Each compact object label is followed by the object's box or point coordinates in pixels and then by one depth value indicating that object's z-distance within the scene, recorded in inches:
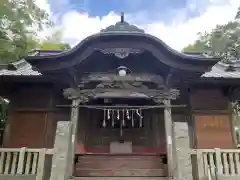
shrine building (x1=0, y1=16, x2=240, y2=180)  188.6
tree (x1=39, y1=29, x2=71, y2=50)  568.0
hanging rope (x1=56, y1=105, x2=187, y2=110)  204.4
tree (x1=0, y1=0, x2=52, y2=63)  315.2
